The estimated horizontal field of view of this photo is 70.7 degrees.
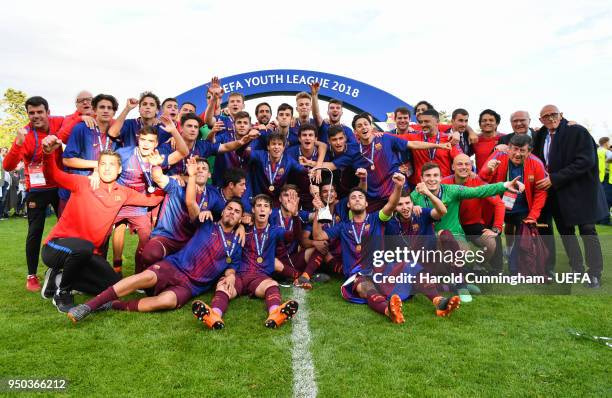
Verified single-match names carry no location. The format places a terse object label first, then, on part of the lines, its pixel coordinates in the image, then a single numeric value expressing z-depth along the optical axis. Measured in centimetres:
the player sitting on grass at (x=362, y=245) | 404
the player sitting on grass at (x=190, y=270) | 385
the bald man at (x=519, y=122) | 586
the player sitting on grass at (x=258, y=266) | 388
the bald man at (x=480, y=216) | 503
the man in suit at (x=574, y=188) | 505
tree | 2917
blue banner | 1234
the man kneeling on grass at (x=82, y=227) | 381
